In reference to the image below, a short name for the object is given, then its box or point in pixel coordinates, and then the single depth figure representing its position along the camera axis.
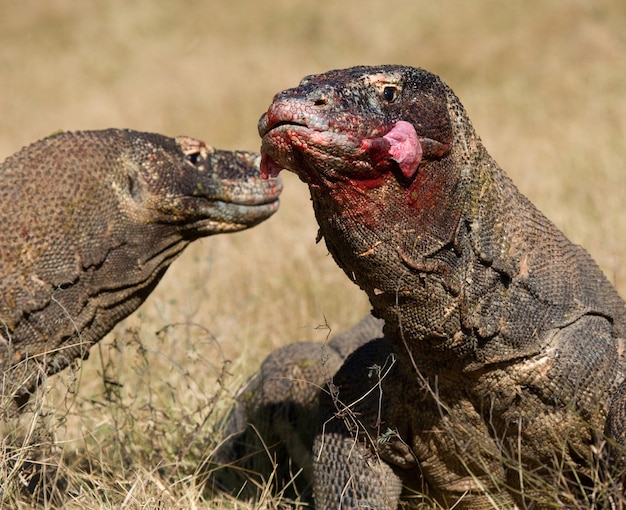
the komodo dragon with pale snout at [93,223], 8.49
